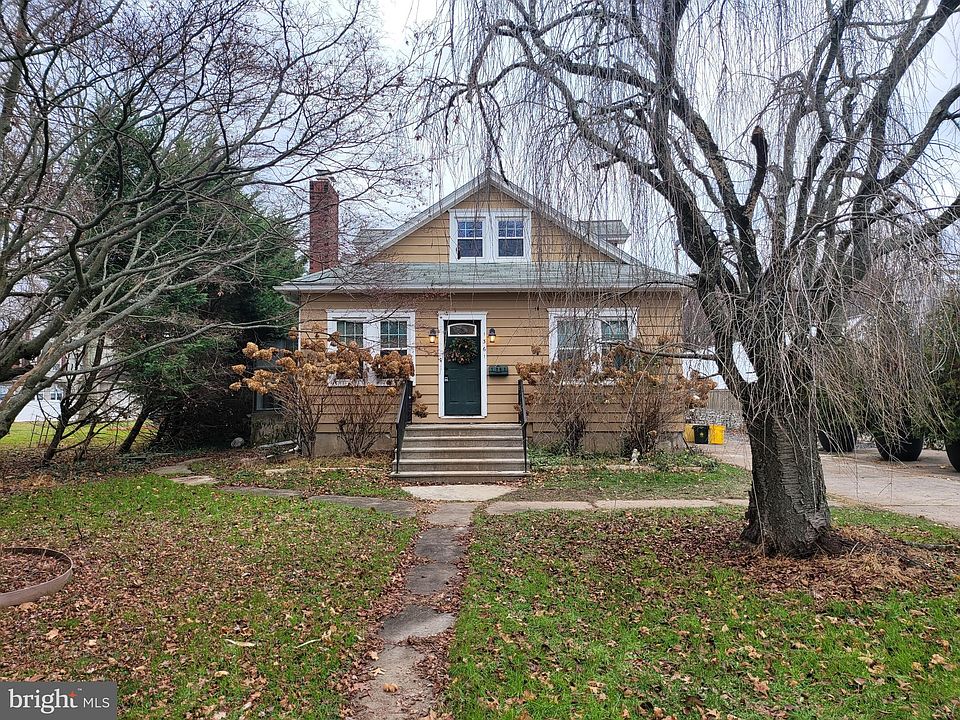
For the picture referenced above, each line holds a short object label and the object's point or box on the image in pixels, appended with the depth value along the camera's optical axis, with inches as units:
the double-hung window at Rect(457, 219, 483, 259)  506.5
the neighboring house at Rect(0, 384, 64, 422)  1152.3
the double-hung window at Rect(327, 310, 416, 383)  482.3
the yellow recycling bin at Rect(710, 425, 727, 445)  657.6
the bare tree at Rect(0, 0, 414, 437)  193.9
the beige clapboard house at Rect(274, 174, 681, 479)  415.2
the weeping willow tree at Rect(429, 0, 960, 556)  153.9
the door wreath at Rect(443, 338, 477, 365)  490.9
